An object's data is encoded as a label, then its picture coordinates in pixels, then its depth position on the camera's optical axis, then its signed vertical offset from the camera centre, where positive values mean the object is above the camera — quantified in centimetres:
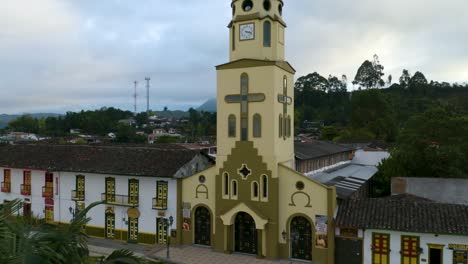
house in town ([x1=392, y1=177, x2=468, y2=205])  2869 -459
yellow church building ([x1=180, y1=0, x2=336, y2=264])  2398 -309
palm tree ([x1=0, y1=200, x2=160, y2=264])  619 -191
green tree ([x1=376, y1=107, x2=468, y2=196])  3338 -182
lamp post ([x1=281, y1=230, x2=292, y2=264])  2420 -664
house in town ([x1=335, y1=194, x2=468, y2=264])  2062 -561
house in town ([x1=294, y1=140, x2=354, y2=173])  3278 -286
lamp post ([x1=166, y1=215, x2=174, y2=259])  2468 -673
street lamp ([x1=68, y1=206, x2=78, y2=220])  2963 -629
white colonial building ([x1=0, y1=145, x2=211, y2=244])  2747 -429
